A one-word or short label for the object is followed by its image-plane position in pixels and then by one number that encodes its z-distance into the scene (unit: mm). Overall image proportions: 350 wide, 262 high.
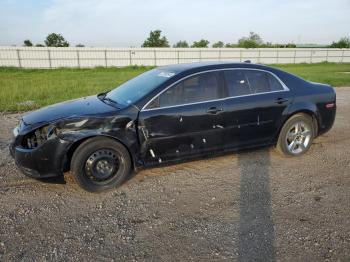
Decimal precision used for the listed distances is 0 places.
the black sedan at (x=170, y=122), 3932
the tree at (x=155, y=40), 60469
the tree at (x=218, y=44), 74044
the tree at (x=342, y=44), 62706
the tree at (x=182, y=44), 72781
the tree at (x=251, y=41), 65688
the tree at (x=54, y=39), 63312
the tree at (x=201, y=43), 68000
